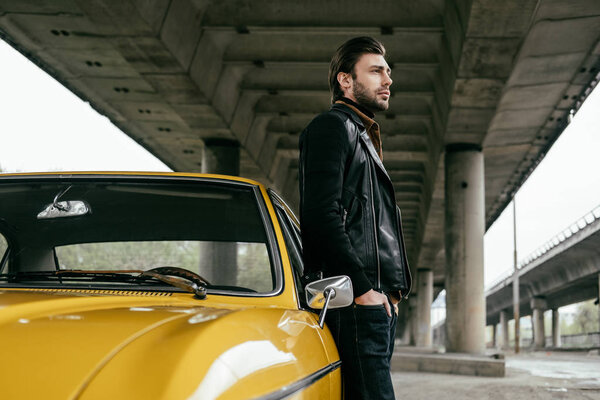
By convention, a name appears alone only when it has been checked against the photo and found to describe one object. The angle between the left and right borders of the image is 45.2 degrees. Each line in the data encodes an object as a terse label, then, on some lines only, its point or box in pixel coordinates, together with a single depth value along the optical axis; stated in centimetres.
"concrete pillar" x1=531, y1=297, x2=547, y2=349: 6128
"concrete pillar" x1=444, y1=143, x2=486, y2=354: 2166
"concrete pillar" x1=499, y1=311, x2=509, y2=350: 7731
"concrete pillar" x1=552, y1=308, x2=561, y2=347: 6650
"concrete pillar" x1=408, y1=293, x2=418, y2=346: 6193
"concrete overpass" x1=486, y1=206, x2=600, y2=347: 4131
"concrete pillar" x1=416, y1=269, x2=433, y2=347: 5703
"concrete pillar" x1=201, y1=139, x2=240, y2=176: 2216
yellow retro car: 142
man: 245
